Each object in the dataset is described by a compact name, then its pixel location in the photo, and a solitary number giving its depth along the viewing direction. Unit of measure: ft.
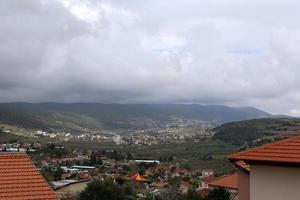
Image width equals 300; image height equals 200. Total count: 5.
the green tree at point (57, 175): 253.73
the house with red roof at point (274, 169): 37.50
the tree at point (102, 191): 162.71
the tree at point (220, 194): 108.80
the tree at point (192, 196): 143.09
